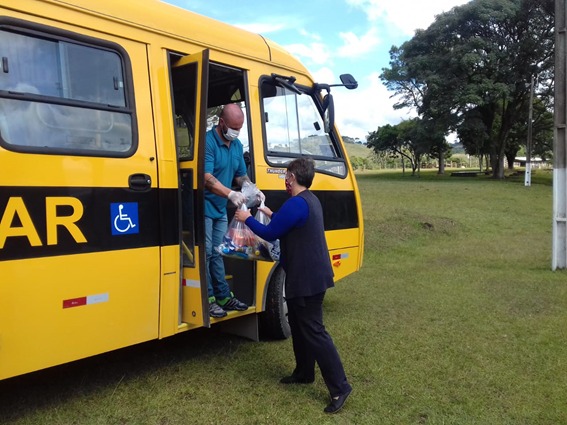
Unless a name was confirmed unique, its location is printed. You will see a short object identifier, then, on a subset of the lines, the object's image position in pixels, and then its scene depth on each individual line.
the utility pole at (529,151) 29.69
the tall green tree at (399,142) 38.18
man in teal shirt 4.53
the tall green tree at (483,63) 31.75
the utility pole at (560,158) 8.76
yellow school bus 3.22
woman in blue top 3.86
